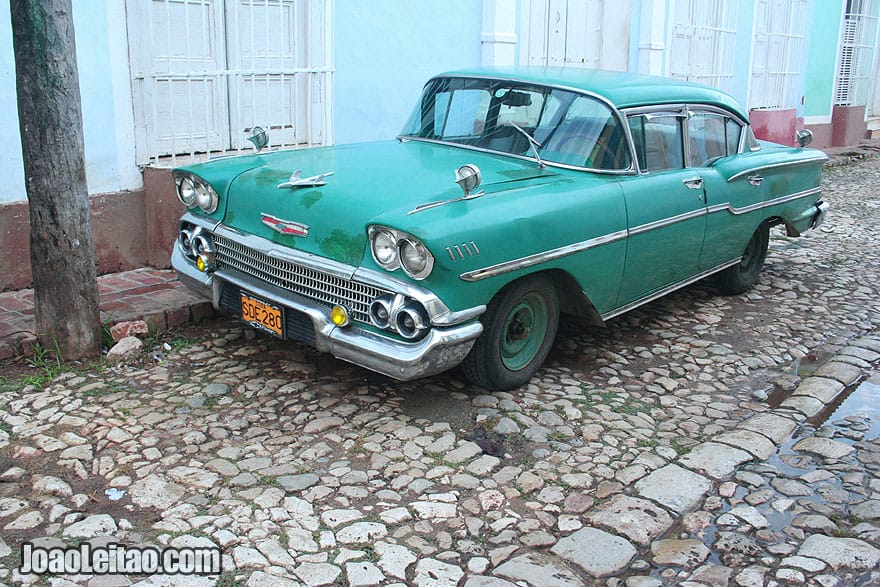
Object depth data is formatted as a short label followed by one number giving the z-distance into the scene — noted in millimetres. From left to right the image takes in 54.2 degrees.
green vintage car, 3764
